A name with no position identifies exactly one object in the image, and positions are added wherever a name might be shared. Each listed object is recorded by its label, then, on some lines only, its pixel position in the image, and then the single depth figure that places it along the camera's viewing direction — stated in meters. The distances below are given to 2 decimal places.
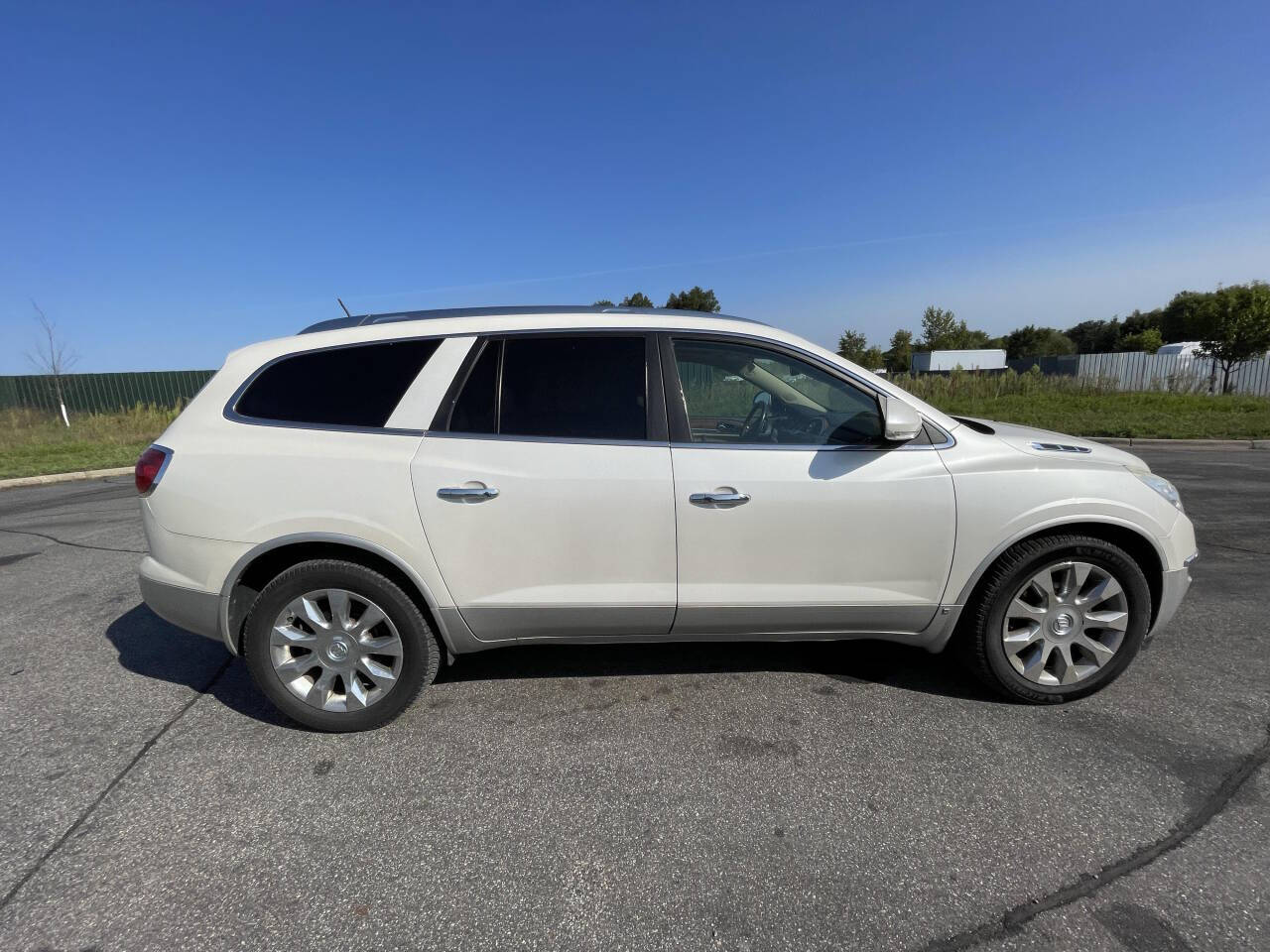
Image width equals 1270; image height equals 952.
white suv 2.63
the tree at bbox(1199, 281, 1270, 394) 30.62
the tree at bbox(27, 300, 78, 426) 20.55
